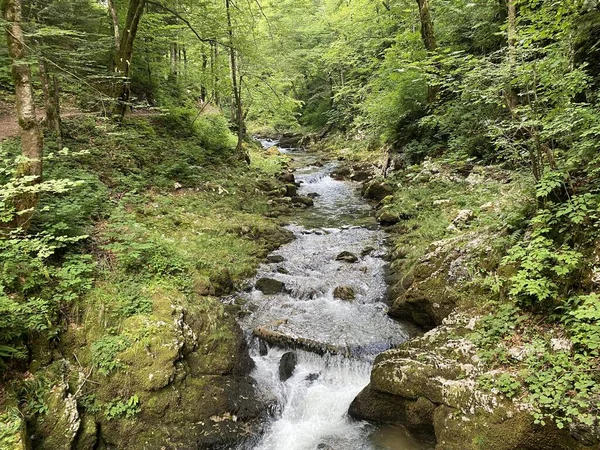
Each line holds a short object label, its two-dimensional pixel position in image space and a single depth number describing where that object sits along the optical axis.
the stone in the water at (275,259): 10.35
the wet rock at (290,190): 16.42
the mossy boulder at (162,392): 5.00
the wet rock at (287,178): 17.88
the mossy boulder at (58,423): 4.56
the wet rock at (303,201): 15.69
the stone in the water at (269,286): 8.95
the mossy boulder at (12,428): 3.92
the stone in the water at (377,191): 14.77
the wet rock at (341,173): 19.84
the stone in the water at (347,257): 10.28
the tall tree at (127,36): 12.12
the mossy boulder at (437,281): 6.72
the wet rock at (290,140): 33.60
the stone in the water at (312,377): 6.71
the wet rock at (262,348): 7.15
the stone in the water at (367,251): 10.66
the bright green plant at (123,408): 5.12
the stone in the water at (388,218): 12.27
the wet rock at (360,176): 18.59
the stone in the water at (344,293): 8.65
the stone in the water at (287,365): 6.70
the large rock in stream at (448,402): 4.21
